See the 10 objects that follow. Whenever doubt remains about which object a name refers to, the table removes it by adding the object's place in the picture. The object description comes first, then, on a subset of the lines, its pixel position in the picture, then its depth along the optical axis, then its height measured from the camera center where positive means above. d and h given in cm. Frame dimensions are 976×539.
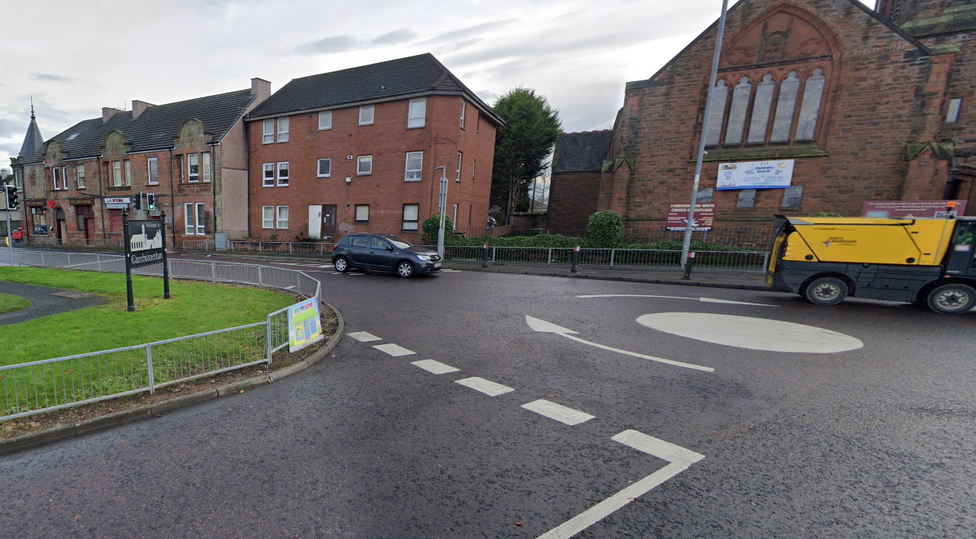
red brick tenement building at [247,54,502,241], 2155 +434
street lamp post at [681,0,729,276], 1386 +304
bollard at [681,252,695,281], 1355 -73
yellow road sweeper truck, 838 +2
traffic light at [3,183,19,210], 1631 -27
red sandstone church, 1708 +714
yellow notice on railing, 574 -181
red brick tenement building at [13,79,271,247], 2659 +224
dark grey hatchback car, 1355 -134
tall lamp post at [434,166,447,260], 1783 +101
